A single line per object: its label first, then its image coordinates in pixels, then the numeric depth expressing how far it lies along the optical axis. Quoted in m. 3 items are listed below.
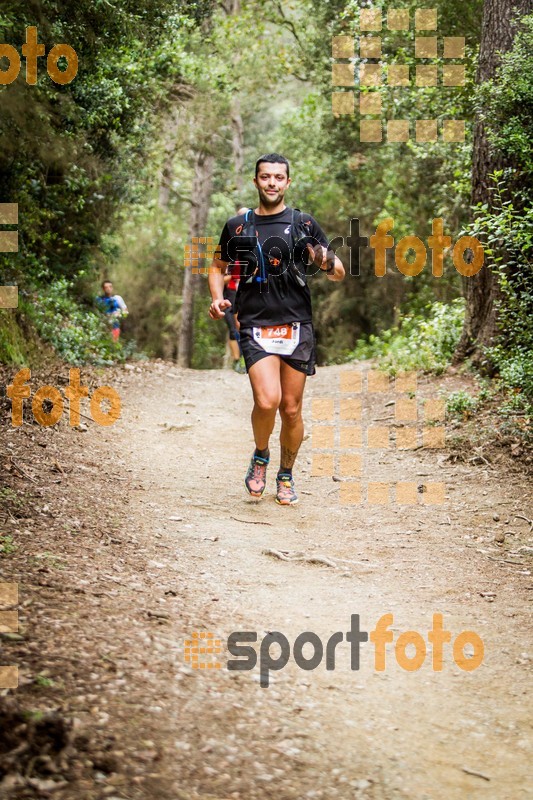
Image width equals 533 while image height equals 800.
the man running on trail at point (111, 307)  15.96
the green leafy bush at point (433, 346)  11.23
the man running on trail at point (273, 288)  5.99
